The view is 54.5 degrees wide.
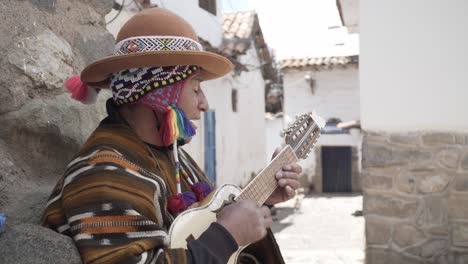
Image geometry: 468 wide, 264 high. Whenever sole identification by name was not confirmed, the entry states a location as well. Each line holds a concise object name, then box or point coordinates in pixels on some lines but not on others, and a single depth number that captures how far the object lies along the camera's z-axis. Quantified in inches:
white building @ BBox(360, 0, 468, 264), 159.8
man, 46.6
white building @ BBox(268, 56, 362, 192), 609.6
